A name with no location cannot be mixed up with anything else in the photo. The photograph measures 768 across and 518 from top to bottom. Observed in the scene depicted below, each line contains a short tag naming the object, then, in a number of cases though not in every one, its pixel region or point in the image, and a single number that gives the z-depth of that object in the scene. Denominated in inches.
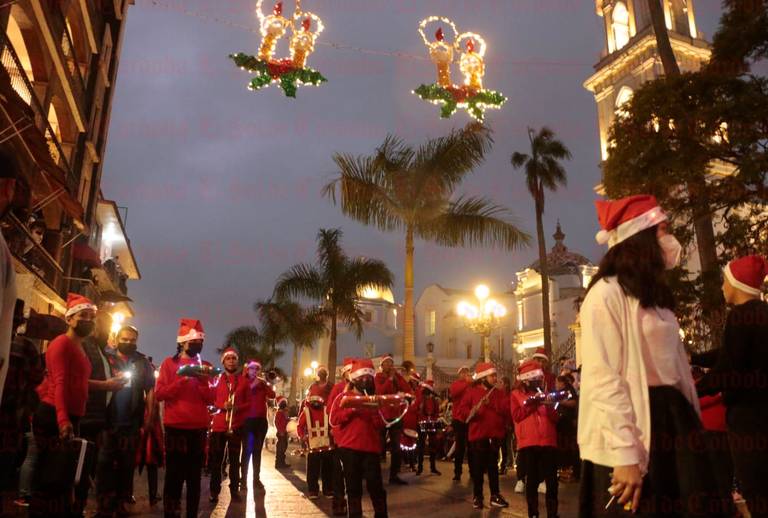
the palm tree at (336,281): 972.6
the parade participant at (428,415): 562.4
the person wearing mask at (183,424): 259.8
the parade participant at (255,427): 399.5
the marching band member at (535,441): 290.0
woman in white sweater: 93.3
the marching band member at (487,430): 344.8
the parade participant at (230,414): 381.4
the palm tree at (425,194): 703.1
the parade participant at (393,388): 432.1
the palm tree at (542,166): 1203.2
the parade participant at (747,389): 140.8
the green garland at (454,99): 449.1
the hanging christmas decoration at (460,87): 453.4
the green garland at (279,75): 397.4
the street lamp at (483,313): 819.7
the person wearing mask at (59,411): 190.4
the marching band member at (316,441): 376.8
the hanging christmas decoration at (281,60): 400.2
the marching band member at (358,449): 249.3
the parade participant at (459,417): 478.9
